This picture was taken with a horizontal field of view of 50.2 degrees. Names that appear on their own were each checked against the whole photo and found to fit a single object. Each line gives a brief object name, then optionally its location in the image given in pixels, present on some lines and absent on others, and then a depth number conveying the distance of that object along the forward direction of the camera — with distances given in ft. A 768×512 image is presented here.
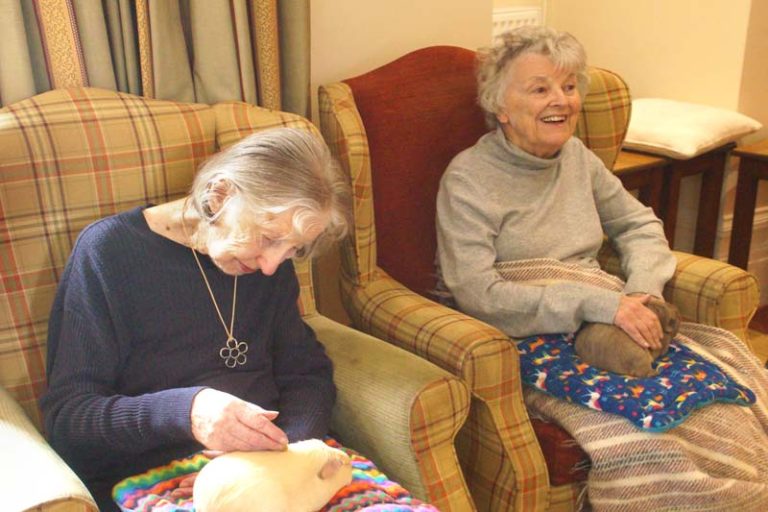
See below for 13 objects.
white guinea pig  3.88
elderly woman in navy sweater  4.25
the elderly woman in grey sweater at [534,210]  5.96
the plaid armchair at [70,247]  4.84
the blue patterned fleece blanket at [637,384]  5.34
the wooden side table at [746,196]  9.50
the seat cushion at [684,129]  9.11
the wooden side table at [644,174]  9.08
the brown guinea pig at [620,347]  5.67
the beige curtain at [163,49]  5.26
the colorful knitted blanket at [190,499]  4.16
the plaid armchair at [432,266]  5.40
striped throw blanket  5.26
